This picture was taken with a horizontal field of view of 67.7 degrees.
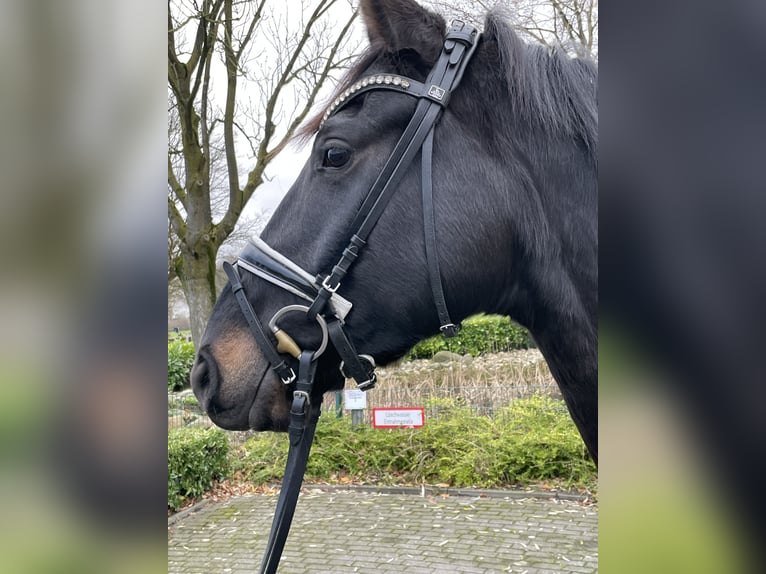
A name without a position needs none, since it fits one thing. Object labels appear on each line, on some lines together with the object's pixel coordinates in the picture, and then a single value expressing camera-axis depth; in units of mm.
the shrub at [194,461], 5672
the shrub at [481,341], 8344
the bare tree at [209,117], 6090
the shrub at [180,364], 7160
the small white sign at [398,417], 6172
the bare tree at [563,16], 4758
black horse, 1344
